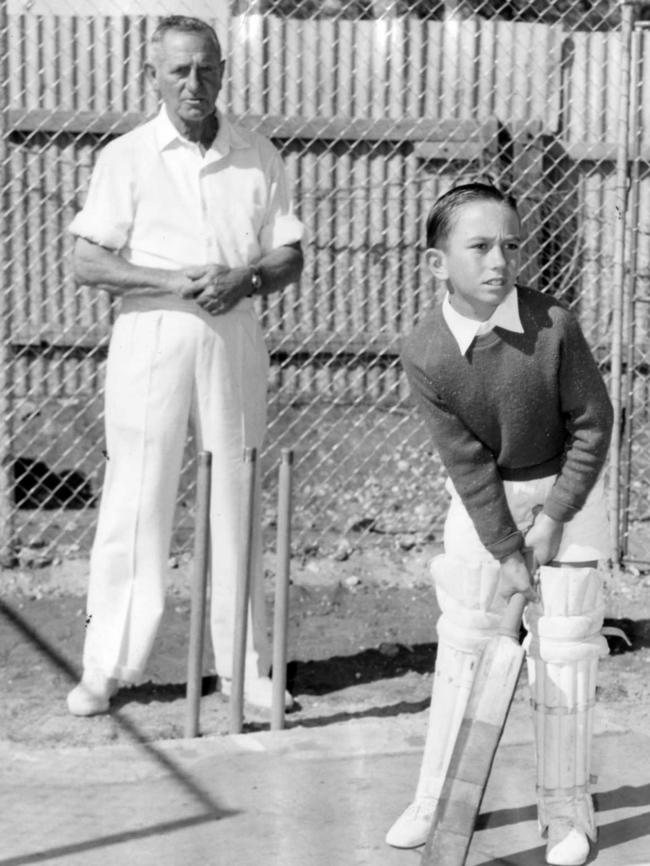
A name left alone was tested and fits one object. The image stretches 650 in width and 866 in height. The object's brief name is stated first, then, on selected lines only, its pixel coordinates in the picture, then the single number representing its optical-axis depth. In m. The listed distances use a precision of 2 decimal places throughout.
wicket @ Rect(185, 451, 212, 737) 4.60
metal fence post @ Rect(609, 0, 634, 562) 6.70
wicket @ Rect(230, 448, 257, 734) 4.63
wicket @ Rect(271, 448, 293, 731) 4.57
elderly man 4.89
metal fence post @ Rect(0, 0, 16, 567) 6.62
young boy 3.58
